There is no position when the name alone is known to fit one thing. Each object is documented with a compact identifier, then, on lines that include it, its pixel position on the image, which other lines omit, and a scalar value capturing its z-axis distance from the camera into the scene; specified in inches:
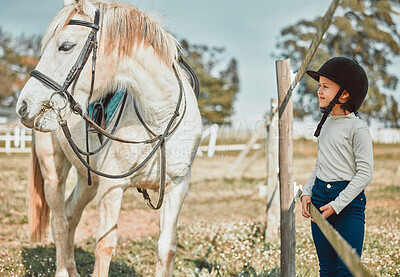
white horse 104.7
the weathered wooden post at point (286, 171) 112.3
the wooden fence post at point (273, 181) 215.2
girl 88.5
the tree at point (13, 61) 1251.2
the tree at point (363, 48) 603.7
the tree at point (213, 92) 1604.3
